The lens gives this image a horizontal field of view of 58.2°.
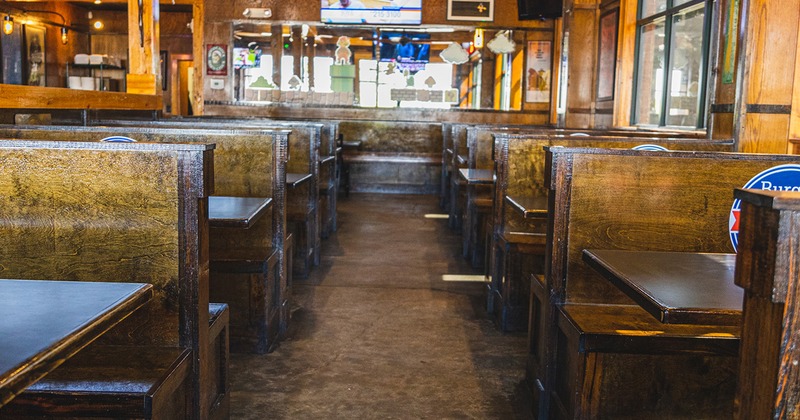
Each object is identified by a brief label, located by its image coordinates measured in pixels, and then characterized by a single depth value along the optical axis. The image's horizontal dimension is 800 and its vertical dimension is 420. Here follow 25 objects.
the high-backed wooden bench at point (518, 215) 3.96
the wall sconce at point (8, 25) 13.22
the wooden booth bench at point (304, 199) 5.20
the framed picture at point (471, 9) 11.13
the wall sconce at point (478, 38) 11.25
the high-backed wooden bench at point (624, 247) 2.38
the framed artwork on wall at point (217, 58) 11.38
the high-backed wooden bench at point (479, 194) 5.58
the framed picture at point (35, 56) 14.30
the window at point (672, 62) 6.20
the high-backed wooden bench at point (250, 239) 3.44
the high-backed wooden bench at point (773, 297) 1.00
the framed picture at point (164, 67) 15.81
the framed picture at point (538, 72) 11.27
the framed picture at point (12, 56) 13.93
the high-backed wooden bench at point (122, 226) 2.08
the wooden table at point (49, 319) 0.98
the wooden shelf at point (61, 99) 4.02
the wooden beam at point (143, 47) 6.90
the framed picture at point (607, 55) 8.14
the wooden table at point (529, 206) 3.35
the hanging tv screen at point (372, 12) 11.09
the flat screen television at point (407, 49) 11.77
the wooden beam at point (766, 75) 3.88
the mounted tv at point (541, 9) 9.54
